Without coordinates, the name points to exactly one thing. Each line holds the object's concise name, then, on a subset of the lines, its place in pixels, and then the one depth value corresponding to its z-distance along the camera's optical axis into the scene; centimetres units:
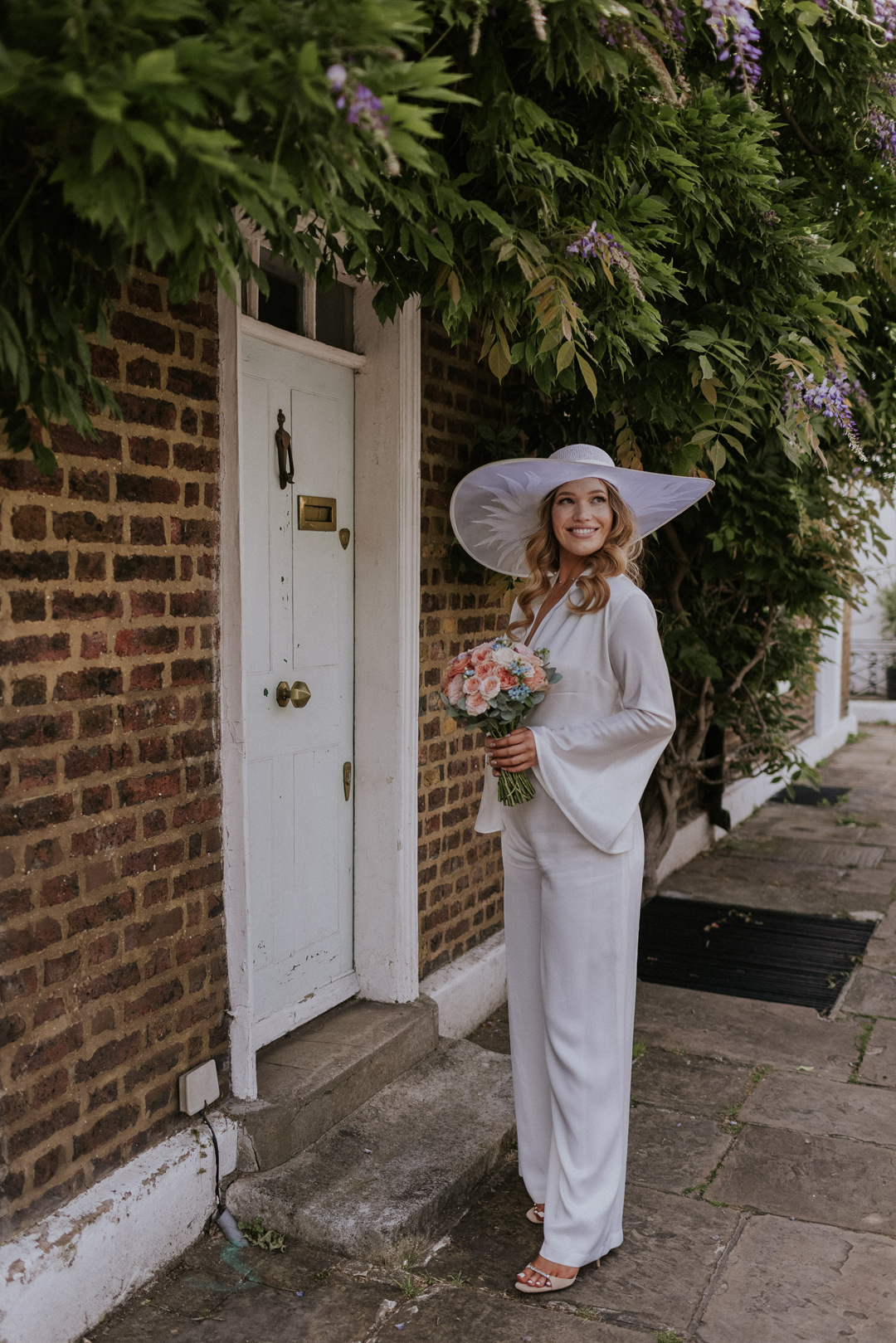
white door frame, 405
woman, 294
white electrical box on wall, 310
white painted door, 360
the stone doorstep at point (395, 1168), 313
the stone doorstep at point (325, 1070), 331
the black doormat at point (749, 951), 536
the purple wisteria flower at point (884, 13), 348
